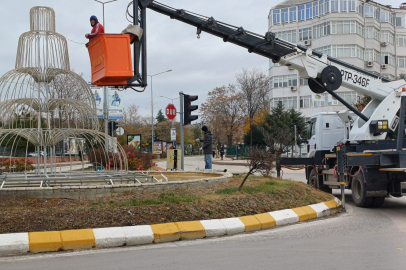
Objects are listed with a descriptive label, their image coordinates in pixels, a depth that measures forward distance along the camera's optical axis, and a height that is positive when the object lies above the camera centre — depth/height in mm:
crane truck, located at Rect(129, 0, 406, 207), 11055 +755
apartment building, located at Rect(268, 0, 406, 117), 49844 +12931
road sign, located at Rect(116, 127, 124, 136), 28050 +902
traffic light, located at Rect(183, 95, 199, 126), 15406 +1250
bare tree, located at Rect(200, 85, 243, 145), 64688 +4884
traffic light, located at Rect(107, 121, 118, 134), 23406 +1078
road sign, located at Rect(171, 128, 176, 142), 33812 +715
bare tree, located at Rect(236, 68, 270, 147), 56906 +7235
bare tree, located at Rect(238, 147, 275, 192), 11408 -421
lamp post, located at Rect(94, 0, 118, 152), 26525 +2244
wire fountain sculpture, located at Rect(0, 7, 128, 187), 10250 +1115
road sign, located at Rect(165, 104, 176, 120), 20375 +1582
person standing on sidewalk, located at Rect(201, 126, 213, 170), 17028 -53
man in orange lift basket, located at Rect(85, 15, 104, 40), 9344 +2545
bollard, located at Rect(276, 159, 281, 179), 15154 -870
